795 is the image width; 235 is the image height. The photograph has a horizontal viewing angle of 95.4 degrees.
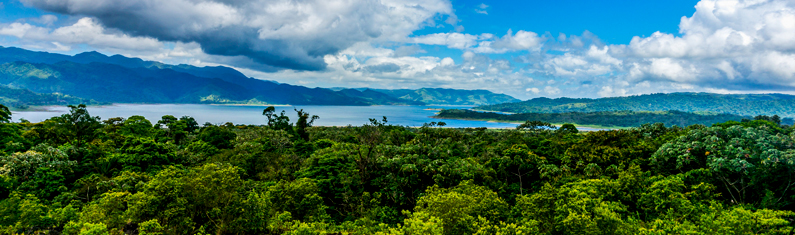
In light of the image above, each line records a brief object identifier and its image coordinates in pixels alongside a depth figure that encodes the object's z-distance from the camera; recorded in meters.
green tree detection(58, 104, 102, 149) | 36.47
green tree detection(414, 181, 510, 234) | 15.27
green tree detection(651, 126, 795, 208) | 19.69
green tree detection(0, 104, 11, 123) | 38.12
